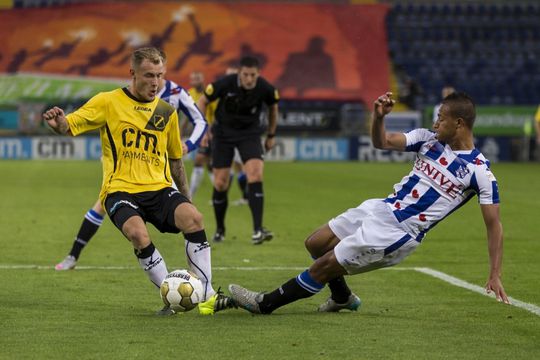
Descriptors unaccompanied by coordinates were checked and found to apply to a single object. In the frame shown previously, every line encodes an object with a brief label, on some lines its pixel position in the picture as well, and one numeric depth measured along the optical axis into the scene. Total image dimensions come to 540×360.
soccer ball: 14.50
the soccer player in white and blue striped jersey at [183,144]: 20.37
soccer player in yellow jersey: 15.05
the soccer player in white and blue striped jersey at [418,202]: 13.83
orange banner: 82.56
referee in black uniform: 25.64
